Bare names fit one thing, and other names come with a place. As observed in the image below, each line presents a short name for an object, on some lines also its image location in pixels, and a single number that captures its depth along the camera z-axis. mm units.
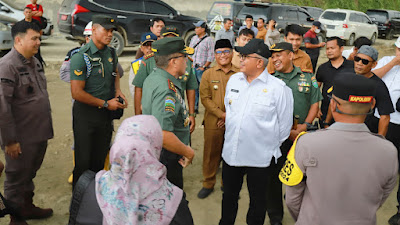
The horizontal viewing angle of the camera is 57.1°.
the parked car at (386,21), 23312
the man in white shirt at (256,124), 3377
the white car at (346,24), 18688
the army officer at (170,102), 2891
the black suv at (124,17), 12141
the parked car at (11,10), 12809
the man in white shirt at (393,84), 4211
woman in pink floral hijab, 1756
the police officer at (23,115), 3385
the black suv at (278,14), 15820
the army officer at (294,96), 3931
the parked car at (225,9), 15859
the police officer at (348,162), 2057
